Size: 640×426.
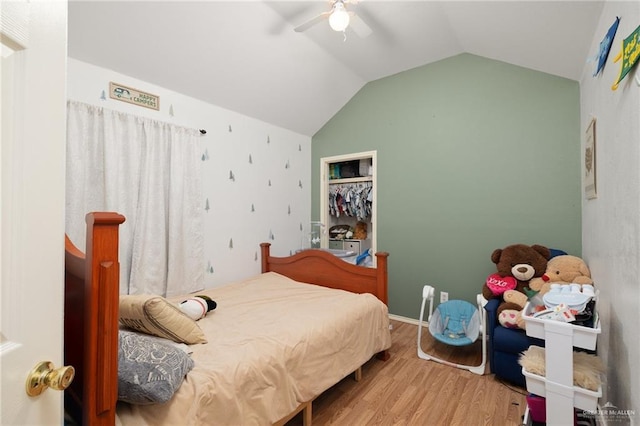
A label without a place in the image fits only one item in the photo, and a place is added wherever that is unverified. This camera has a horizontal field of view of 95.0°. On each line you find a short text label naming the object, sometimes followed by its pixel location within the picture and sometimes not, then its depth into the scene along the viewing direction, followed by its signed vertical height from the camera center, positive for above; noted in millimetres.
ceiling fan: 1763 +1228
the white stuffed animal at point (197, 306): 1871 -612
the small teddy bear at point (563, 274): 2081 -444
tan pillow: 1358 -508
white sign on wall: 2215 +932
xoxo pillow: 2332 -574
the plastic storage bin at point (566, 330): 1212 -509
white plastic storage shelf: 1247 -686
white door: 489 +25
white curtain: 2020 +177
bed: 801 -681
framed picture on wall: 1848 +346
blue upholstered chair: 1996 -946
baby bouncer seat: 2346 -989
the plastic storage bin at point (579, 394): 1262 -791
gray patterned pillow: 1005 -570
